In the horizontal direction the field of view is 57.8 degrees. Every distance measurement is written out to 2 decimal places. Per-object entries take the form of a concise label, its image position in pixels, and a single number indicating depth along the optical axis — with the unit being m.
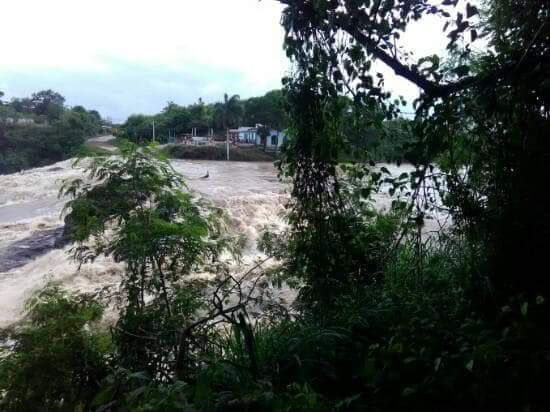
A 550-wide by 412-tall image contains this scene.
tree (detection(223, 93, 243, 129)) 47.81
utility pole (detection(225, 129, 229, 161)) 41.78
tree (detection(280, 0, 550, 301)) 2.22
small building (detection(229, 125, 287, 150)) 39.56
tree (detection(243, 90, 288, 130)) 42.69
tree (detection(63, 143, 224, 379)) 3.20
